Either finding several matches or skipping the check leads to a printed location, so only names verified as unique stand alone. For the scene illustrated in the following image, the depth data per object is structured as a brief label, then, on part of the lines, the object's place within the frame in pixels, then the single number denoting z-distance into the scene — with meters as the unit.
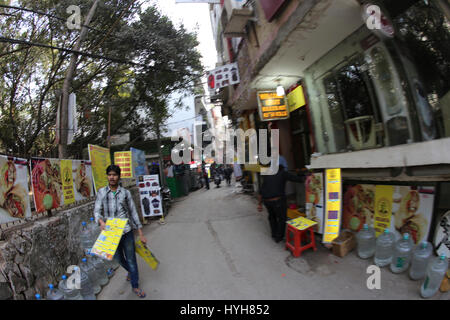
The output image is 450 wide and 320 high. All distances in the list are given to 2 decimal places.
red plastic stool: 4.02
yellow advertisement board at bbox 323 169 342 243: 3.97
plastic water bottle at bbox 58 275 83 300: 3.08
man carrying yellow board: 3.20
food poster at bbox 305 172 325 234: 4.46
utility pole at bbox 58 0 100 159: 6.64
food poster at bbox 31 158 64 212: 3.68
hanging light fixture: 6.54
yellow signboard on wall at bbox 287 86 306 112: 6.18
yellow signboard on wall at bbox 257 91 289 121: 6.59
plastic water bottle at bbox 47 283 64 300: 3.00
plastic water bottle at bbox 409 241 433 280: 2.89
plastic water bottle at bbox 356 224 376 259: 3.67
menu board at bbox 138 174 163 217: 7.53
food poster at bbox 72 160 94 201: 4.85
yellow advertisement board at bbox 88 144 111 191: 5.66
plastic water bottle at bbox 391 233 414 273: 3.12
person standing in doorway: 4.63
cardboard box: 3.79
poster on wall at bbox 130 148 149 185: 7.67
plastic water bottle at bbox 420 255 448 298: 2.56
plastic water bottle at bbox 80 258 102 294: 3.51
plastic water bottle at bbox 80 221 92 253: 4.41
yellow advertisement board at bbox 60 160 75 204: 4.41
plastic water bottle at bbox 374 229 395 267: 3.35
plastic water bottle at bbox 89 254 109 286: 3.75
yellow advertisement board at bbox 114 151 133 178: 7.14
